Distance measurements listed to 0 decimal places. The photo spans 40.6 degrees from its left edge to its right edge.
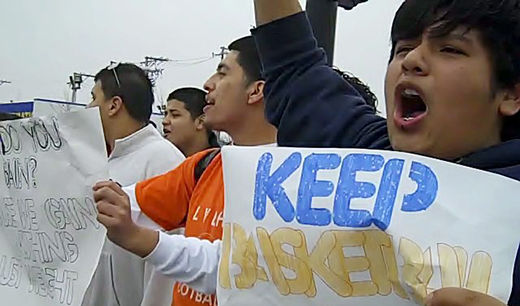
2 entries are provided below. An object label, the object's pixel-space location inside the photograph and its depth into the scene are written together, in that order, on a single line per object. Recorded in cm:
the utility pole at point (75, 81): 1493
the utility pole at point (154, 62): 2117
